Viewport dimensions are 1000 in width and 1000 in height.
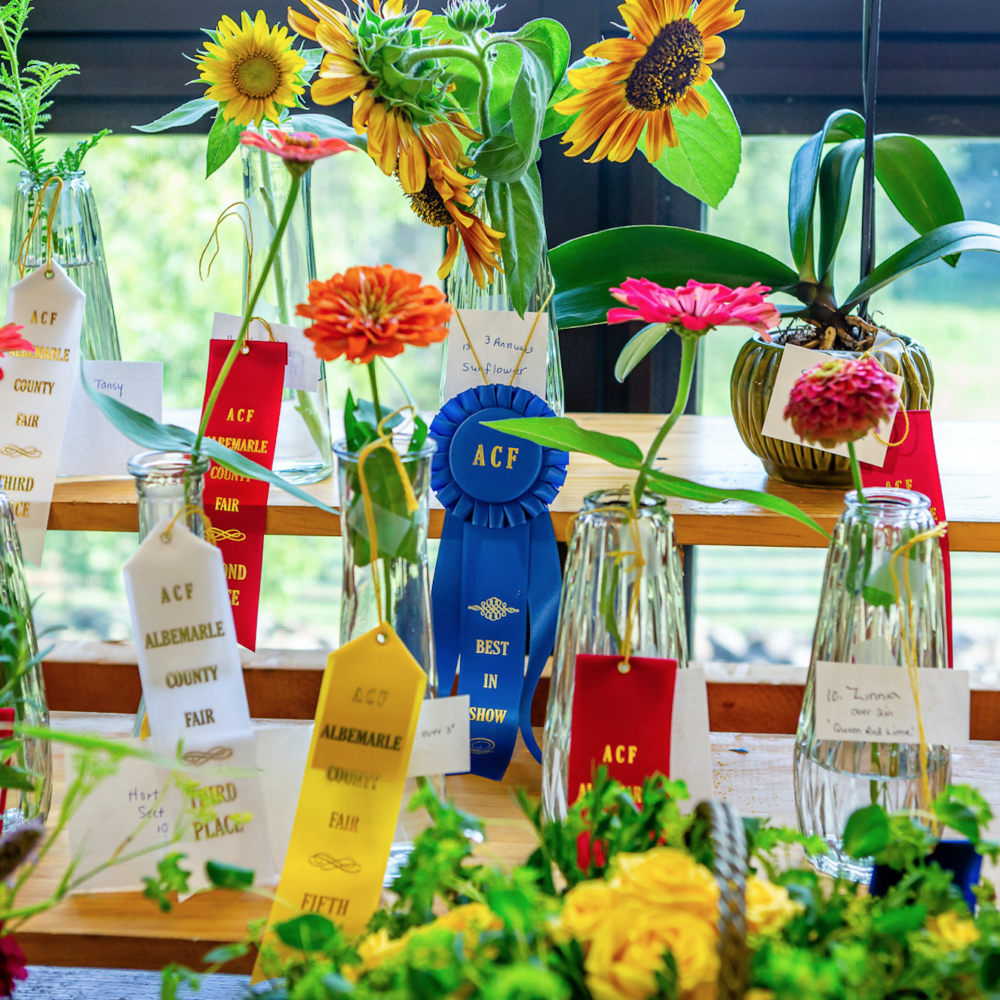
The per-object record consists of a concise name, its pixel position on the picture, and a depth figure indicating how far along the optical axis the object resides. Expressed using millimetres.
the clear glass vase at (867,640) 618
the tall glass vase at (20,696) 671
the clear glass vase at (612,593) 617
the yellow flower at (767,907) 423
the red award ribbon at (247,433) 741
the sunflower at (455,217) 669
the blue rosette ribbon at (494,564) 715
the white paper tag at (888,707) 621
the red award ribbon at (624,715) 603
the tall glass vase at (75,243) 780
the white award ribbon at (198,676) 602
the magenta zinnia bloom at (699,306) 563
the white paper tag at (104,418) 800
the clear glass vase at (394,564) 598
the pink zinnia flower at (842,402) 562
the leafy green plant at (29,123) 761
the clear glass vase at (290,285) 775
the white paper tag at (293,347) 777
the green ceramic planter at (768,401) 724
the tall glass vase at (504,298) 766
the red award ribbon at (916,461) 703
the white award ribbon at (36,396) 742
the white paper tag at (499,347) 755
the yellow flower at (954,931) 415
